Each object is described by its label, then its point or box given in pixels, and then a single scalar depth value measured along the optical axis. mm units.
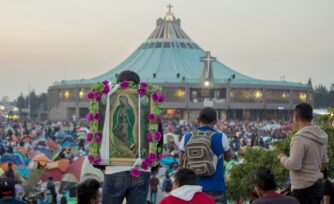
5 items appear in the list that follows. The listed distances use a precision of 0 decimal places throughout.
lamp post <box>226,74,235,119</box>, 74188
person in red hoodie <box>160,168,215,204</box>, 4594
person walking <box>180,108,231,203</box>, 5312
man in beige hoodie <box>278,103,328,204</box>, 5336
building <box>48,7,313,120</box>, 74312
